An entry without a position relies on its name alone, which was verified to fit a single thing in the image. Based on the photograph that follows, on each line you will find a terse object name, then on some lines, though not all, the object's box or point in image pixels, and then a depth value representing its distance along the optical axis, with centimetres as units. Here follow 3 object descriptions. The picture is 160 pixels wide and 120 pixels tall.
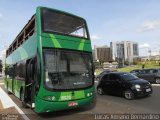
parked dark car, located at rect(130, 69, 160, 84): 1153
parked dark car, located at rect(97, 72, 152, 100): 635
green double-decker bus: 438
